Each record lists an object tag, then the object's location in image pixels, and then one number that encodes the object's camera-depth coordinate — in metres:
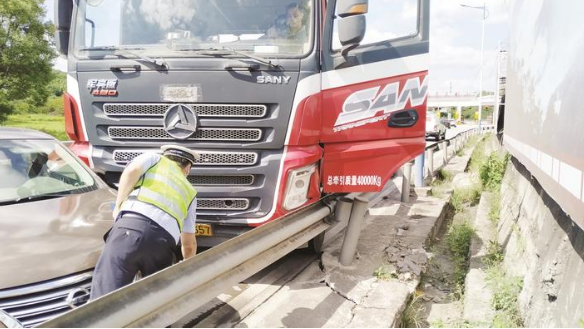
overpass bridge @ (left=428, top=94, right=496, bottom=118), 80.55
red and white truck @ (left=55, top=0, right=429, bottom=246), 4.57
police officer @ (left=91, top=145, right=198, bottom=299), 3.06
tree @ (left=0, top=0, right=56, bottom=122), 28.28
